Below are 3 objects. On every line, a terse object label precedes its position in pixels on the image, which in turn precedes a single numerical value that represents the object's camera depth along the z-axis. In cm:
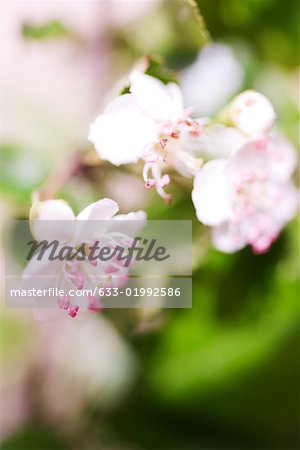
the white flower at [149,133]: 13
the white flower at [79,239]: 13
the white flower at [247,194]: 14
